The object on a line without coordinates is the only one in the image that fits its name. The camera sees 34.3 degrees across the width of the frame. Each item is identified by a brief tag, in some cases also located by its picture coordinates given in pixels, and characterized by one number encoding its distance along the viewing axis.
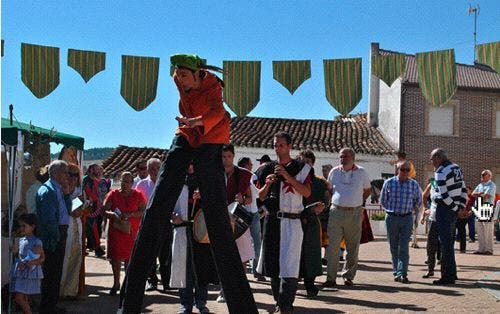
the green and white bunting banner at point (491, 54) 12.46
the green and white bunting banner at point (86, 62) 12.70
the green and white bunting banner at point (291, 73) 13.40
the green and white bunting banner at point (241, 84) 13.15
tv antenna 40.70
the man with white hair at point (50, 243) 8.74
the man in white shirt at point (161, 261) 11.20
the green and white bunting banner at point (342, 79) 13.39
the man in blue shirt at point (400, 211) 12.50
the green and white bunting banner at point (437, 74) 13.13
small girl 8.45
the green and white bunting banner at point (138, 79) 12.75
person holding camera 8.44
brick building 36.91
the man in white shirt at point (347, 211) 11.86
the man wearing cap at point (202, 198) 5.44
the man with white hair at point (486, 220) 18.79
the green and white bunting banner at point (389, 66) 13.73
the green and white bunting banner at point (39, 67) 12.36
